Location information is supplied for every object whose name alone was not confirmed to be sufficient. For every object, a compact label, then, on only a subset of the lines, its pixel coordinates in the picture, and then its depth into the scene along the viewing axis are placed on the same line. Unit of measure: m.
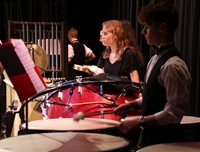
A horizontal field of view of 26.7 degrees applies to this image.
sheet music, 1.91
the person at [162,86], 1.85
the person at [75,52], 6.35
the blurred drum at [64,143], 1.77
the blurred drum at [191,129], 2.00
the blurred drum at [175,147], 1.73
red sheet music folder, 1.87
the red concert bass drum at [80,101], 2.55
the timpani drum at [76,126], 2.02
